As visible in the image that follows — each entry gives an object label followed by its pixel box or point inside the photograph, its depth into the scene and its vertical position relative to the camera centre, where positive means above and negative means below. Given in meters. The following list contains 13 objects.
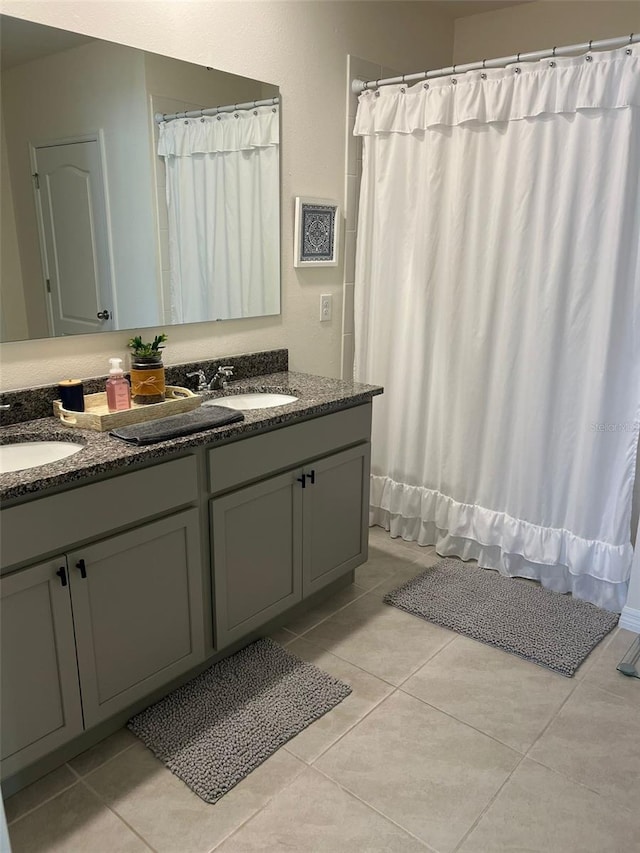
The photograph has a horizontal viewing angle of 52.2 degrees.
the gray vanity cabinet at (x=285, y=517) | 1.99 -0.85
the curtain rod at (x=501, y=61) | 2.16 +0.69
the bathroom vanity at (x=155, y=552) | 1.53 -0.81
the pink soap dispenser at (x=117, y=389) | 1.95 -0.39
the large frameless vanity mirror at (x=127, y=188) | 1.84 +0.21
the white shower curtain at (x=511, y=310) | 2.30 -0.20
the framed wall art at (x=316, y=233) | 2.68 +0.09
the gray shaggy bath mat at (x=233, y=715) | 1.76 -1.32
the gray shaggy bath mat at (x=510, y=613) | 2.28 -1.31
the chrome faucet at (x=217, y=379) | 2.35 -0.44
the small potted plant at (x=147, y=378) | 2.02 -0.37
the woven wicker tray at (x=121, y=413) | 1.86 -0.46
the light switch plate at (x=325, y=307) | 2.89 -0.22
